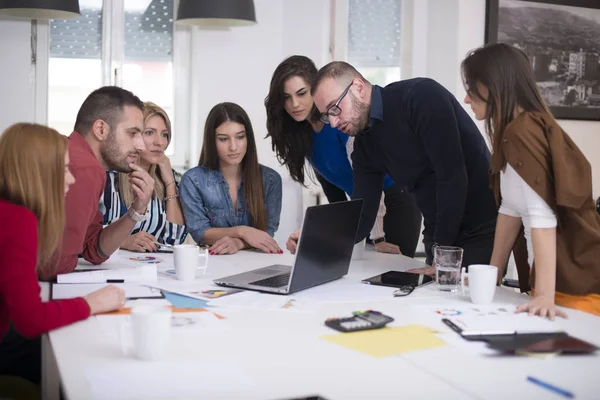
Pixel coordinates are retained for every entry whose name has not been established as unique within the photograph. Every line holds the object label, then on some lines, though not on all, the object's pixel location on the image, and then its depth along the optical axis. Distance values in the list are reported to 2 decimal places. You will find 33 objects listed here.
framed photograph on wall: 4.54
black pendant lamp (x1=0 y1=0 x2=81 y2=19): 3.40
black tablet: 2.05
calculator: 1.55
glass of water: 2.00
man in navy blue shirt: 2.30
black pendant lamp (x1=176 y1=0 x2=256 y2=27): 3.71
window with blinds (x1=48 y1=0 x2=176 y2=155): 4.14
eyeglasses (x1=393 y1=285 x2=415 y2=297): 1.92
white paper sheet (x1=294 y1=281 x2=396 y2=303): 1.87
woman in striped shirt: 2.92
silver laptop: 1.91
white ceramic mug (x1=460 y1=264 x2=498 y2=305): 1.80
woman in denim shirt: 2.96
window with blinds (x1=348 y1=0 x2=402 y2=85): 4.65
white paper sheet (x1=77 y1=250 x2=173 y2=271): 2.29
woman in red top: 1.50
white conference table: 1.19
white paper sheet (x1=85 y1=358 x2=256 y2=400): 1.18
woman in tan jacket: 1.76
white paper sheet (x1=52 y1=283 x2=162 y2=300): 1.84
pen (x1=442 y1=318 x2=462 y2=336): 1.55
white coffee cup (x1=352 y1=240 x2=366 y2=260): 2.54
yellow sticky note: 1.42
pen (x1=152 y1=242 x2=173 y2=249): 2.69
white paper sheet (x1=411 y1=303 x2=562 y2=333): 1.58
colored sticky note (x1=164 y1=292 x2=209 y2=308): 1.76
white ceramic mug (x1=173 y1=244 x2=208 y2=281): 2.05
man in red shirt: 2.06
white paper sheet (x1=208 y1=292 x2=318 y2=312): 1.76
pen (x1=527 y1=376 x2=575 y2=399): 1.18
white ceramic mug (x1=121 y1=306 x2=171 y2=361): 1.32
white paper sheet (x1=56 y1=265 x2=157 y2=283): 1.93
